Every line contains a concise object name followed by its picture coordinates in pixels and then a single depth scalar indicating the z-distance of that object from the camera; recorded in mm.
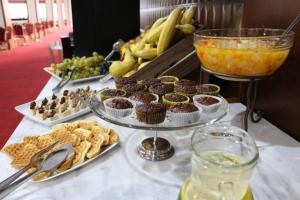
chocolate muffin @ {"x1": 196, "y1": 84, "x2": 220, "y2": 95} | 751
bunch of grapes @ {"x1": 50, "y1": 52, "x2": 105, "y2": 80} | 1354
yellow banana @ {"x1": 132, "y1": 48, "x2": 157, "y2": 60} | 1174
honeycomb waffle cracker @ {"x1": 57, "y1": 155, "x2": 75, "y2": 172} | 566
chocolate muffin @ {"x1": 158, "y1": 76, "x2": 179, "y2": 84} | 881
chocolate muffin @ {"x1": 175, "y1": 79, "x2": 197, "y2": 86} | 811
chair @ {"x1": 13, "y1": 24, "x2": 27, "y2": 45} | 8359
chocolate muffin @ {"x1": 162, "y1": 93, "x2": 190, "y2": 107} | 692
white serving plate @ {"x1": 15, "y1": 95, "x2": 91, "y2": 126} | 812
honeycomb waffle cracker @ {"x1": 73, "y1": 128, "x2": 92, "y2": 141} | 678
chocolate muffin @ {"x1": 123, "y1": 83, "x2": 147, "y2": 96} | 777
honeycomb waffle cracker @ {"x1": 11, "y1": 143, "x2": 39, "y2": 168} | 578
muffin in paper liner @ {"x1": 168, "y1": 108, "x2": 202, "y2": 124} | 611
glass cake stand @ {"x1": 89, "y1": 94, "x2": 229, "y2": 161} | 561
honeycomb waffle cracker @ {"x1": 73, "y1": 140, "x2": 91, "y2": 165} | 597
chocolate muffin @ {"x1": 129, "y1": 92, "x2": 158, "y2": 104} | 690
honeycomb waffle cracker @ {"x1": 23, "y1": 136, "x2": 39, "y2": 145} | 668
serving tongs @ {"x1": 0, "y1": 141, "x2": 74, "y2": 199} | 489
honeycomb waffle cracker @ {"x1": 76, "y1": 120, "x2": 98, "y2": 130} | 743
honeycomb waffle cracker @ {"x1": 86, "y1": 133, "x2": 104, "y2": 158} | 617
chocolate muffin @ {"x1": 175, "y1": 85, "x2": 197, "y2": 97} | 748
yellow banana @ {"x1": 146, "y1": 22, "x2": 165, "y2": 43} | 1238
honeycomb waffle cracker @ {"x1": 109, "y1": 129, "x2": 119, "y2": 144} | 688
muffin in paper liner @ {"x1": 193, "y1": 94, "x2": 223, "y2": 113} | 656
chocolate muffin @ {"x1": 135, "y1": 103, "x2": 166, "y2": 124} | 590
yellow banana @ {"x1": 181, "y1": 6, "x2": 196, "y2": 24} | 1225
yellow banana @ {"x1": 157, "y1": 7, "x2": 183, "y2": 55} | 1107
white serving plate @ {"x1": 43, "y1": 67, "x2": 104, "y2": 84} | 1293
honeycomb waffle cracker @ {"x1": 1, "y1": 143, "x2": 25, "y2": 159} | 615
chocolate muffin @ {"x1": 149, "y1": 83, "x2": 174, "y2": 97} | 763
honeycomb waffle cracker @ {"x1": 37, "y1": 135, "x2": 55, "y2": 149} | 654
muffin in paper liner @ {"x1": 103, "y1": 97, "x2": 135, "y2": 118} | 640
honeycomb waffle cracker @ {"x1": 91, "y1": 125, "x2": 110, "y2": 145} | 676
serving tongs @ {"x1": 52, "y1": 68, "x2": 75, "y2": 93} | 1193
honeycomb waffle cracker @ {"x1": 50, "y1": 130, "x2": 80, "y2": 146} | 651
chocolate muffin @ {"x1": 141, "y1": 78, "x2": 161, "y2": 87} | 836
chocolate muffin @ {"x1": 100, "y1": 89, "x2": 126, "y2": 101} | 735
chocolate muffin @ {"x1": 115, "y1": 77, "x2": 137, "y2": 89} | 851
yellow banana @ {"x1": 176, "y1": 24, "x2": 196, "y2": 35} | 1112
